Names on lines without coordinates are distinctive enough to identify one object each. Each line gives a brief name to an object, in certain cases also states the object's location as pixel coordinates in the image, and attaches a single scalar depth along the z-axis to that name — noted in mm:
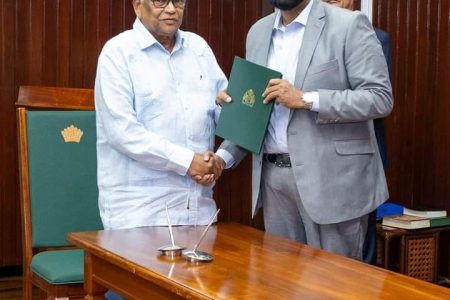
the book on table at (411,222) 4125
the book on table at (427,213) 4223
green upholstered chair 3162
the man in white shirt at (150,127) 2613
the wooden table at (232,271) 1811
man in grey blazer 2586
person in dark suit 3477
